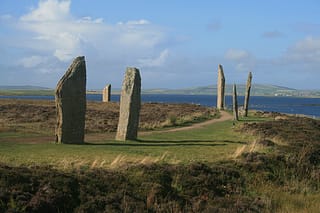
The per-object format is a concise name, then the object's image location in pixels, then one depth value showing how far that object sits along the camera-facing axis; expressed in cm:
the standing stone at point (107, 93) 6834
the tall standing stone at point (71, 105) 2278
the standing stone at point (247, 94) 4641
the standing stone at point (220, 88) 5344
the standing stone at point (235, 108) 3959
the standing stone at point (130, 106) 2498
